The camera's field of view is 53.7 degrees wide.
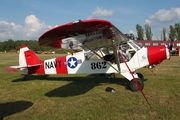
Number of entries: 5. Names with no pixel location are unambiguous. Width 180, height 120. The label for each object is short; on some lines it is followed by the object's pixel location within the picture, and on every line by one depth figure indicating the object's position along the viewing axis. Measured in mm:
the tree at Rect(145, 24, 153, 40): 75562
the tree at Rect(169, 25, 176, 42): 72925
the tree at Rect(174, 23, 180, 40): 72312
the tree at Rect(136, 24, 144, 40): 78000
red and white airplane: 4727
